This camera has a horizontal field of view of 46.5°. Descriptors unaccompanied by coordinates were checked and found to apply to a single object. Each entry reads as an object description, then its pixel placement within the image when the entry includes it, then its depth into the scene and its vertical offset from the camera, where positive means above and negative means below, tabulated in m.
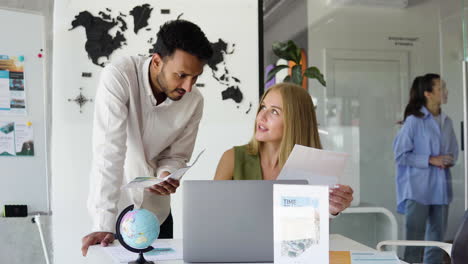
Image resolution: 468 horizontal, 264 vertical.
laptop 1.54 -0.25
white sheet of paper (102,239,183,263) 1.65 -0.39
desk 1.64 -0.41
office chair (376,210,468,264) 1.34 -0.29
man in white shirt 2.10 +0.04
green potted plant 4.02 +0.46
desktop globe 1.56 -0.29
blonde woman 2.28 -0.03
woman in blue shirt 4.20 -0.29
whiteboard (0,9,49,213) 3.44 +0.11
